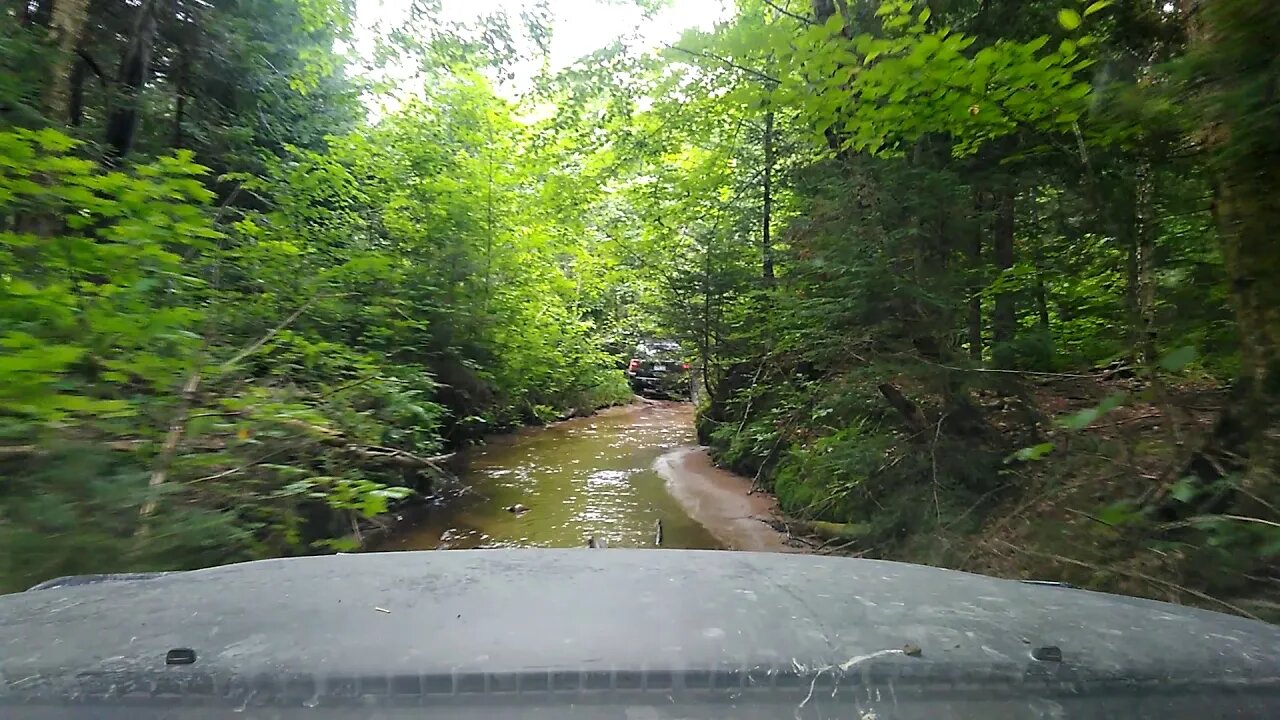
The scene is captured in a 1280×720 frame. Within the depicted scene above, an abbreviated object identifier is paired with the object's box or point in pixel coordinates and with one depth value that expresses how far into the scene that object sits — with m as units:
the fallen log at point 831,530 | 6.78
